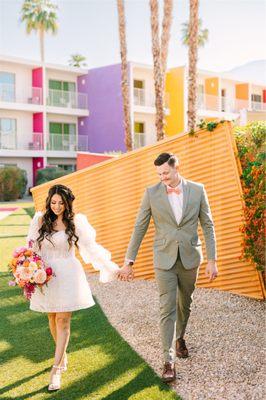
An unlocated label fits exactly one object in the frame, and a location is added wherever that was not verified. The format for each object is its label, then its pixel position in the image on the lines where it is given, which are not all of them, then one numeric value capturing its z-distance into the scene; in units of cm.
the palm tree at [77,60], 5975
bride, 547
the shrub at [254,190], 778
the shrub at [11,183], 3400
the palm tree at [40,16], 5500
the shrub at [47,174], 3641
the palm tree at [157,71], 1913
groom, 546
